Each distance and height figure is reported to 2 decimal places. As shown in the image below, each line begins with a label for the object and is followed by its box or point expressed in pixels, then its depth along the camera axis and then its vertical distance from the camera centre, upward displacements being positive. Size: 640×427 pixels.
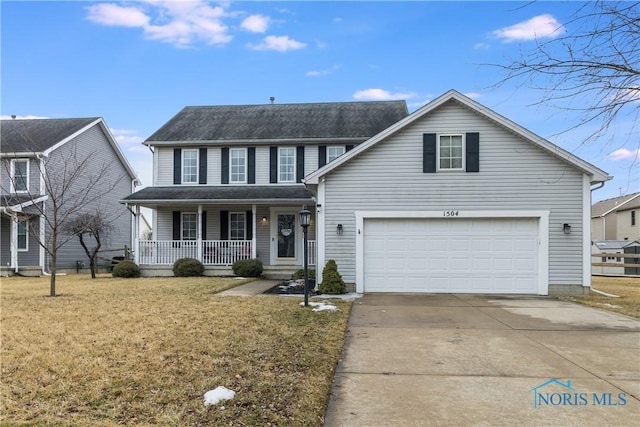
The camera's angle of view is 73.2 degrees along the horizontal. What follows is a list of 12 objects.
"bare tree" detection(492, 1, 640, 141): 3.60 +1.48
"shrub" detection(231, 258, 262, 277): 15.69 -1.63
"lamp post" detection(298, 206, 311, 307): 9.63 +0.03
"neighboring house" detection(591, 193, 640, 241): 32.88 +0.32
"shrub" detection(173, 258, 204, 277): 16.03 -1.67
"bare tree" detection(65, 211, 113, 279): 16.05 -0.05
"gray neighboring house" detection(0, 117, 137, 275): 17.92 +2.33
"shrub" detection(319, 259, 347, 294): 11.52 -1.58
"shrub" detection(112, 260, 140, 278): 16.25 -1.76
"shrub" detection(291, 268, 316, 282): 14.25 -1.74
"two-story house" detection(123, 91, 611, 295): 11.72 +0.42
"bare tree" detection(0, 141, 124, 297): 17.98 +1.99
